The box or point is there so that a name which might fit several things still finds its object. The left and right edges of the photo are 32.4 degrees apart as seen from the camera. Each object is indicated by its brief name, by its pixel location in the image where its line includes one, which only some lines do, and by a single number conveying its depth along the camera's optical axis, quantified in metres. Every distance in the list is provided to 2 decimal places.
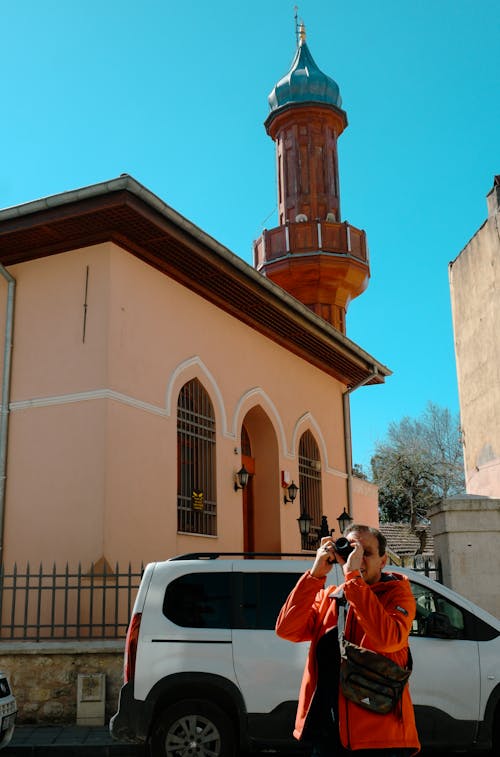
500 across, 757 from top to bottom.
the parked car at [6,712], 7.34
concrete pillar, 9.19
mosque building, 10.77
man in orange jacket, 3.32
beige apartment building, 15.23
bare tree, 39.62
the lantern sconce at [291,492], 15.45
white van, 6.54
